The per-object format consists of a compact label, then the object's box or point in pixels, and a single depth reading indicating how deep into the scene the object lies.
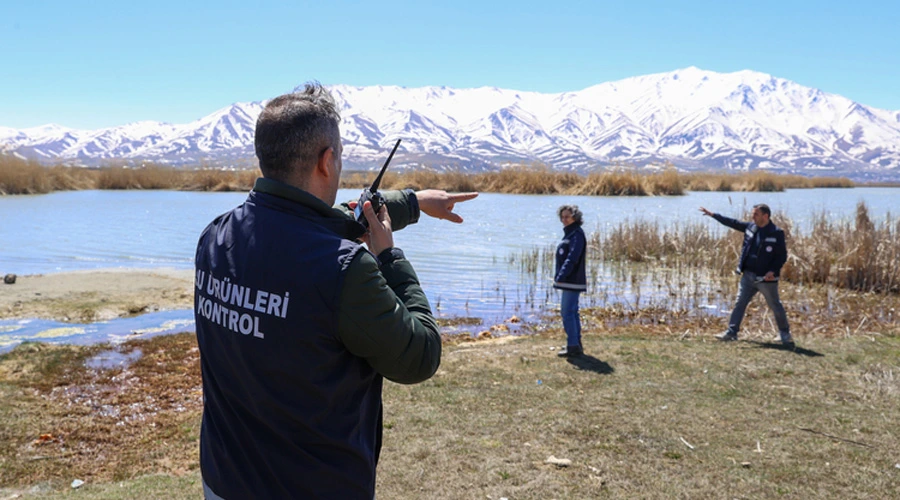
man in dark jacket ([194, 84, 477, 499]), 2.01
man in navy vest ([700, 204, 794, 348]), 9.91
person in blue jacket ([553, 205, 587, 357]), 9.21
